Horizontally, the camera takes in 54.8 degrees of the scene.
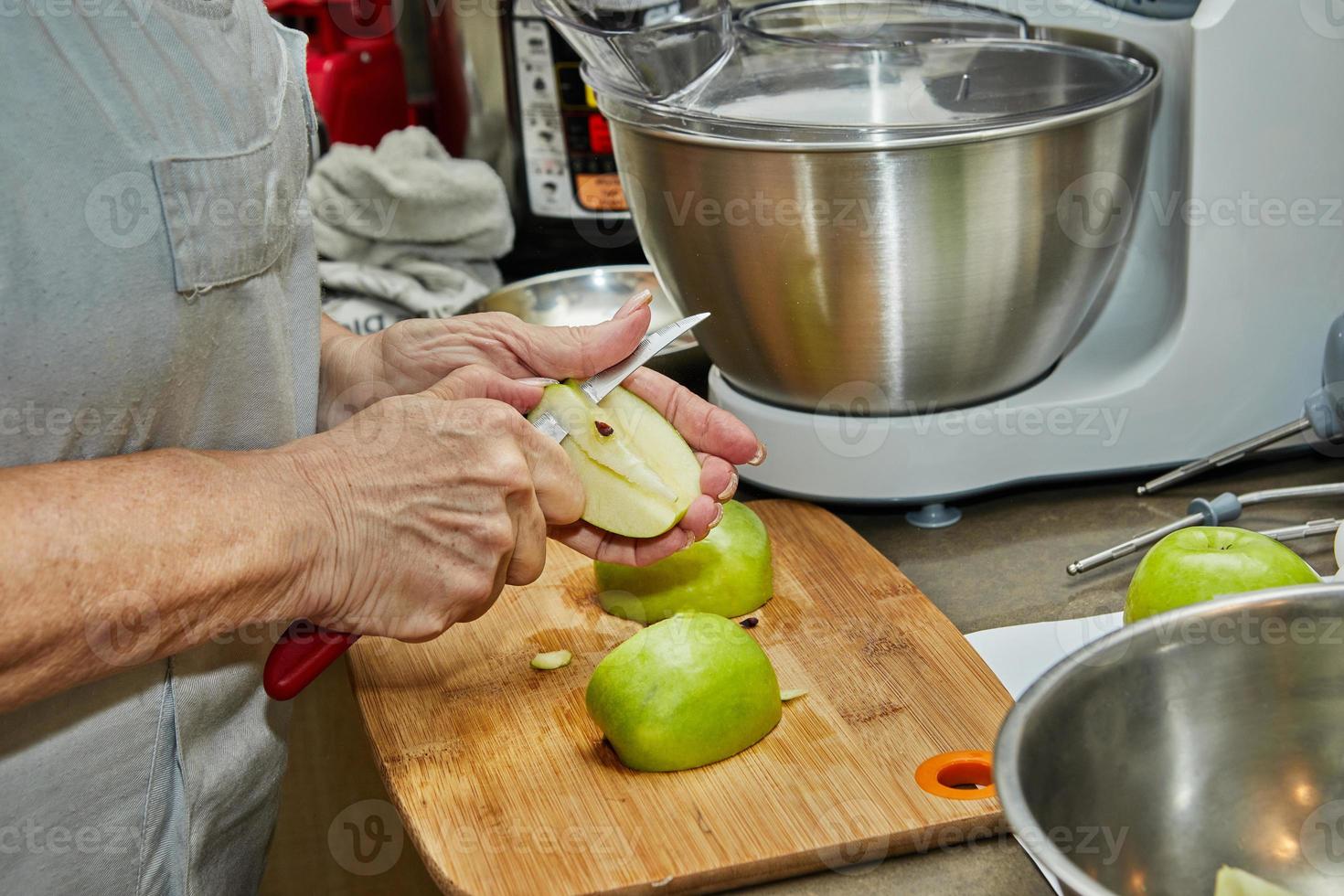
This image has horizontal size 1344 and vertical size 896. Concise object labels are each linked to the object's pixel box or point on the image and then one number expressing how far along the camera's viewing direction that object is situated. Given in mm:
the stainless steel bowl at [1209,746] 543
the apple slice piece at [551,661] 824
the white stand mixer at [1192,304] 921
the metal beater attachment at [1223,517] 869
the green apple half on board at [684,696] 704
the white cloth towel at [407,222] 1515
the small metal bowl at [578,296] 1416
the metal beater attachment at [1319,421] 962
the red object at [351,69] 1753
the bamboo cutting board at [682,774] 646
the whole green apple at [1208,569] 699
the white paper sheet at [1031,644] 794
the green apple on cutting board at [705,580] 870
